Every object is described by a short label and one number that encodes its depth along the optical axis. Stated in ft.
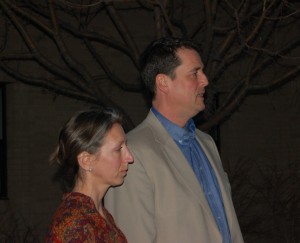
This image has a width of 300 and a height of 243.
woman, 10.44
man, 11.56
